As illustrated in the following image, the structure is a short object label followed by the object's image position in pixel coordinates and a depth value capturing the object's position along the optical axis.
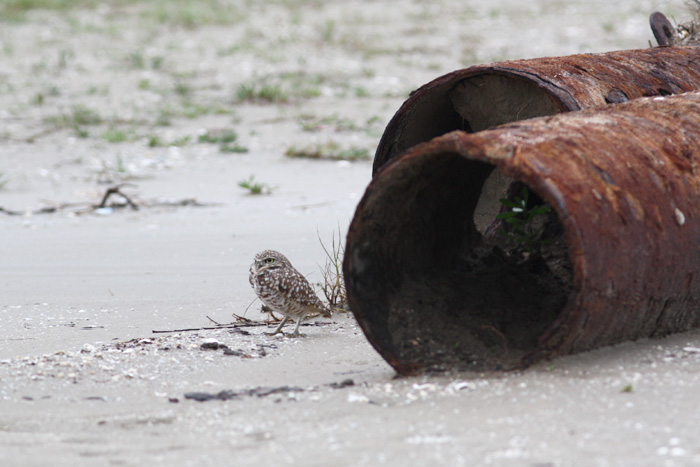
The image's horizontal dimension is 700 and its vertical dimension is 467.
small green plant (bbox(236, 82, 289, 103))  21.98
